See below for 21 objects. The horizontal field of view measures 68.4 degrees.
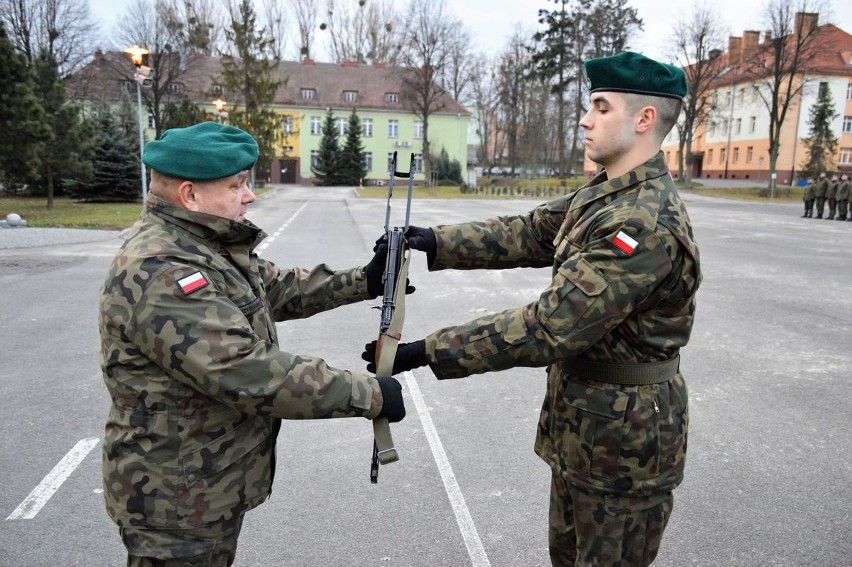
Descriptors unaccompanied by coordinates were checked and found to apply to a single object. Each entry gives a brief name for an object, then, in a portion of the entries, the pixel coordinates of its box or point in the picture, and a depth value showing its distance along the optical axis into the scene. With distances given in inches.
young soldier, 76.0
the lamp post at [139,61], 663.8
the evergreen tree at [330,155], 2380.7
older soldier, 71.8
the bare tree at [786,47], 1593.3
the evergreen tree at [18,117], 738.8
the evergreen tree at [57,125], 907.4
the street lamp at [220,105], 1230.3
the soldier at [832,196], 1027.9
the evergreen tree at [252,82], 1462.8
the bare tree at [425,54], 1926.7
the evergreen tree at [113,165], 1081.4
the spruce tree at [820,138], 1923.0
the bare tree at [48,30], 1489.9
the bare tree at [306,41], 2753.4
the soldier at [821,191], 1048.2
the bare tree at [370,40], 2763.3
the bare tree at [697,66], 1919.3
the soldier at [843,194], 1004.2
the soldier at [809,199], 1068.5
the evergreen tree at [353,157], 2372.0
